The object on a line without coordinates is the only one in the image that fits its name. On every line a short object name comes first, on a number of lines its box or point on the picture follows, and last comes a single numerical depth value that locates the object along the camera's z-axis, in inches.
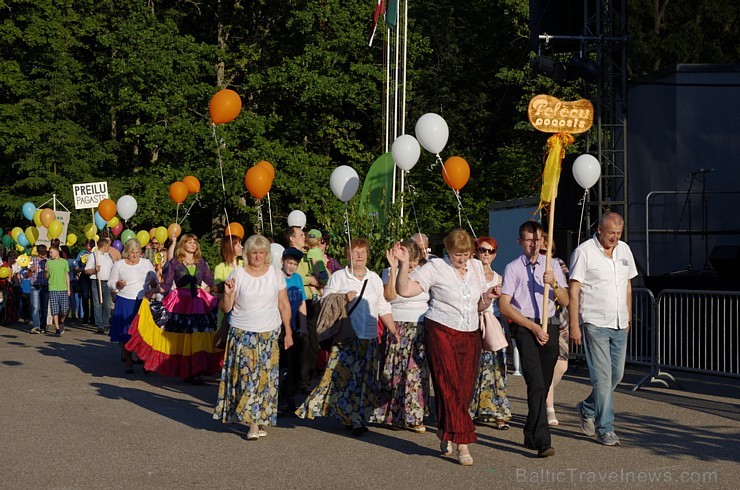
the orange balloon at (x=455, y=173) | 592.4
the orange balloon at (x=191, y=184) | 758.5
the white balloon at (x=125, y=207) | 902.4
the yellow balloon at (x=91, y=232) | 887.8
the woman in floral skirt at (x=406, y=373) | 382.6
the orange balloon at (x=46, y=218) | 1029.8
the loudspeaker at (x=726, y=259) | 682.8
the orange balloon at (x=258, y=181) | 555.5
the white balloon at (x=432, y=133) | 568.7
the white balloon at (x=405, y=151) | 584.1
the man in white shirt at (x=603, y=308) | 353.1
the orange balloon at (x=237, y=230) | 590.1
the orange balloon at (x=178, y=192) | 744.3
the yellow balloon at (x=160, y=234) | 930.1
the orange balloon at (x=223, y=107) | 533.6
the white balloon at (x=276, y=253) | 574.6
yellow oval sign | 360.5
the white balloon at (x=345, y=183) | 587.8
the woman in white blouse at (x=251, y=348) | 370.6
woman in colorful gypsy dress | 537.6
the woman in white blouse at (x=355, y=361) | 383.2
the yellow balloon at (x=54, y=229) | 1004.6
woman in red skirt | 322.7
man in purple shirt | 335.9
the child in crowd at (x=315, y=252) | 539.2
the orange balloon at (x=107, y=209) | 922.7
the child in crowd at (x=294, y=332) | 439.8
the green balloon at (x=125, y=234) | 1001.7
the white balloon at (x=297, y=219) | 646.5
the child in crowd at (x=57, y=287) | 877.2
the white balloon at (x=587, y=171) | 659.4
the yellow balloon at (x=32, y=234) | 1067.9
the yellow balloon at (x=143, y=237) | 1010.7
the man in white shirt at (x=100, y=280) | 885.8
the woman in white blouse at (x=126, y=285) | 588.7
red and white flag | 934.4
